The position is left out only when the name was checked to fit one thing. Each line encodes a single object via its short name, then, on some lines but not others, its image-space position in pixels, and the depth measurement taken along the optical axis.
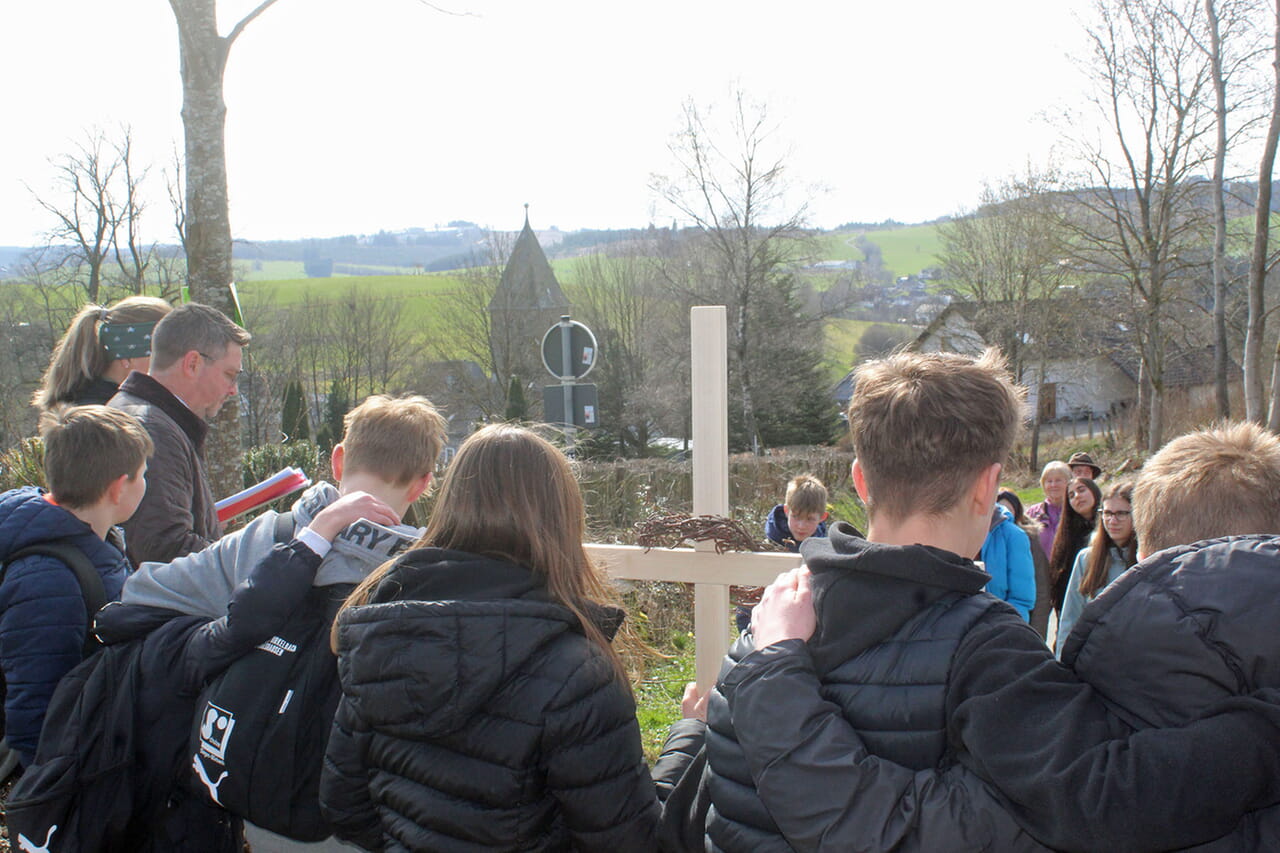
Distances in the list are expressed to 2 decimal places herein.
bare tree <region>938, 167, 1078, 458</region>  24.77
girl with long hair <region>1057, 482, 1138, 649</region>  4.32
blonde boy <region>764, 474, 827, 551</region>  3.97
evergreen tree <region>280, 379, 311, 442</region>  28.39
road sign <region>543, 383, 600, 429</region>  8.90
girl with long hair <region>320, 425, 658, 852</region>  1.56
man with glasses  2.71
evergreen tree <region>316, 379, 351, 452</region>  30.31
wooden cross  2.75
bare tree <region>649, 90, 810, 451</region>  32.53
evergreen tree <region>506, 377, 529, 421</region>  29.44
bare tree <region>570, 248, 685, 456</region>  33.56
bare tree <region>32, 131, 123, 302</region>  23.78
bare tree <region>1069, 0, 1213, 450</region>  21.09
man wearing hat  5.44
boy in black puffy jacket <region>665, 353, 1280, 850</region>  1.10
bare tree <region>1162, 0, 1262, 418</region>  17.48
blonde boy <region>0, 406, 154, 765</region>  2.14
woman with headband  3.26
